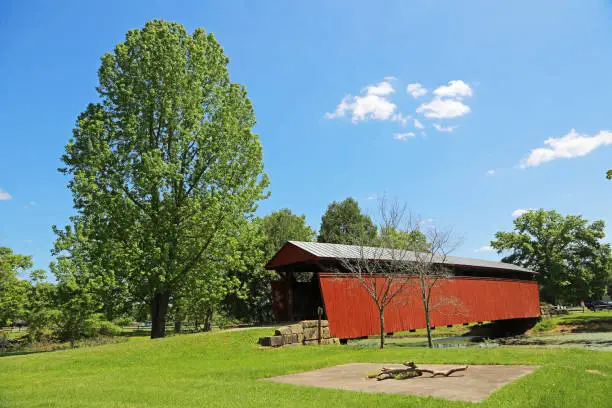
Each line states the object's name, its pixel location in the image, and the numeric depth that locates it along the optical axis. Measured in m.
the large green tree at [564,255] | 47.94
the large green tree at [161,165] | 19.30
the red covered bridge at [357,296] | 18.00
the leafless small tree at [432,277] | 20.36
